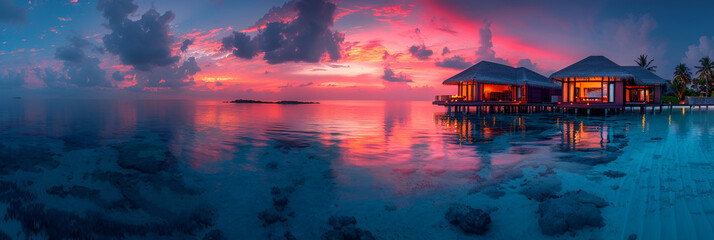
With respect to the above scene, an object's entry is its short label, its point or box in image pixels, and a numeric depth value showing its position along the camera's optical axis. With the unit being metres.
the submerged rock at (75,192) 6.60
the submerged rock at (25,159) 8.90
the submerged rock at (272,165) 8.52
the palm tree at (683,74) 59.41
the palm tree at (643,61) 61.94
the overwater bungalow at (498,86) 32.25
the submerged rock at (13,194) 6.41
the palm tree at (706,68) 56.75
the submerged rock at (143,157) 8.78
